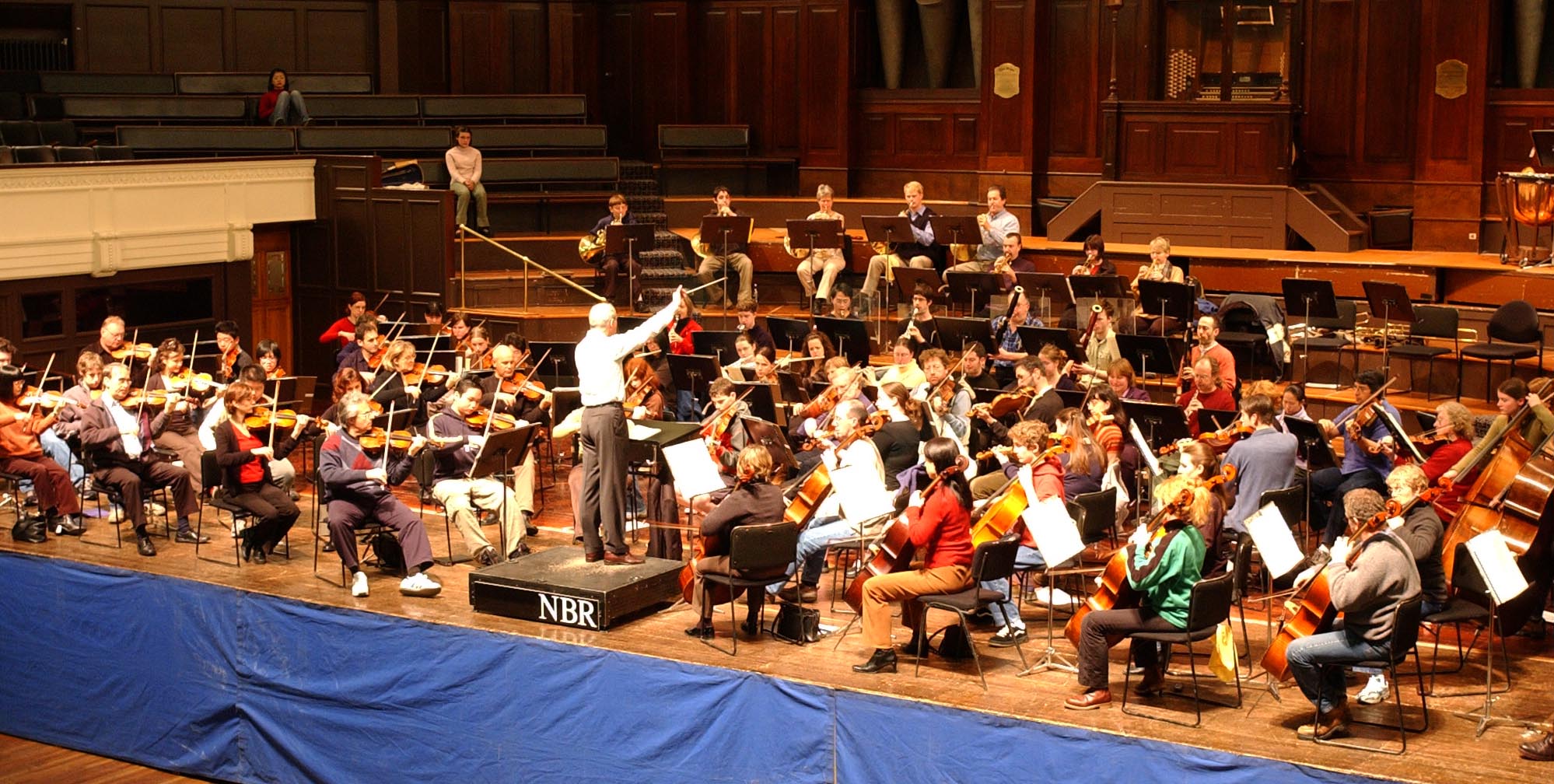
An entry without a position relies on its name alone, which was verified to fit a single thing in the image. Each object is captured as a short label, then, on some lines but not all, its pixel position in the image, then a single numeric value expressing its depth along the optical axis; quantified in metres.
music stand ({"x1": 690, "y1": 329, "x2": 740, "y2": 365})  12.39
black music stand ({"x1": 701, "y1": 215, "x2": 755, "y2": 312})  14.78
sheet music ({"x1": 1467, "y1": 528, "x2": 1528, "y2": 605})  7.13
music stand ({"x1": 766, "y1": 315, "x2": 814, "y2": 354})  12.59
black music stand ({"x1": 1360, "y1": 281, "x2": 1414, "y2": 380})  11.66
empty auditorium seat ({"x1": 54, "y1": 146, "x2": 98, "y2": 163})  15.28
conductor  9.05
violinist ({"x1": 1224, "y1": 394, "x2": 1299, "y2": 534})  9.12
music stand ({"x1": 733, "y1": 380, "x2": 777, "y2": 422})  10.49
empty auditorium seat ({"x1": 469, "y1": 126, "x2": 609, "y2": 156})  18.02
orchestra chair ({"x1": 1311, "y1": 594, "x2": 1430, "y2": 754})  6.91
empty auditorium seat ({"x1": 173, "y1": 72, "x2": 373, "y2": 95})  18.08
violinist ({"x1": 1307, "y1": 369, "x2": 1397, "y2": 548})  9.46
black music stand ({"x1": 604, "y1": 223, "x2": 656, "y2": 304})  14.70
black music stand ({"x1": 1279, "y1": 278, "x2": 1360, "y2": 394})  12.16
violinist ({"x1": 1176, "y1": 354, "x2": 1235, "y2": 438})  10.73
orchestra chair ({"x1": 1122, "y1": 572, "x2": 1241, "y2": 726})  7.09
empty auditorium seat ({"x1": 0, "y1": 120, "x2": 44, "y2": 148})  15.65
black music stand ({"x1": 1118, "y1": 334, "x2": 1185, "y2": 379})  11.25
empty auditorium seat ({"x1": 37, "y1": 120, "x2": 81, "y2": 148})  16.17
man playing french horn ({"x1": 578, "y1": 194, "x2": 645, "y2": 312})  15.27
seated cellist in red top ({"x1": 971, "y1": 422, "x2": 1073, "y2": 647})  8.07
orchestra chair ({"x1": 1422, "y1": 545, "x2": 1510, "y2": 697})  7.49
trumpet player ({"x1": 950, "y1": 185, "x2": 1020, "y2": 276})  14.58
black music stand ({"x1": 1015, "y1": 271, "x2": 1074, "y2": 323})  12.88
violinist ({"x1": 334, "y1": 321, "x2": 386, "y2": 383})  13.02
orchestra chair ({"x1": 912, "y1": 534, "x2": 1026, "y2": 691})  7.68
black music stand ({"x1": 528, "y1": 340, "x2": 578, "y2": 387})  12.47
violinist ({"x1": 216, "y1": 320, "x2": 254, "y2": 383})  12.32
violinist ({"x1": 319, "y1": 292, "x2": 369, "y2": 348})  14.69
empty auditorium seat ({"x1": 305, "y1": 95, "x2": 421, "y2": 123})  18.19
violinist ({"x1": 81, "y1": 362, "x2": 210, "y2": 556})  10.23
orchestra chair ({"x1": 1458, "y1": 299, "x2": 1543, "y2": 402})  11.77
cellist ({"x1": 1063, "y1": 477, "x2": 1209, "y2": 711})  7.21
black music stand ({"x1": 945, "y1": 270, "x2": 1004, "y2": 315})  13.02
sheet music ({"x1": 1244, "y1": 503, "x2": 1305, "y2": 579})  7.39
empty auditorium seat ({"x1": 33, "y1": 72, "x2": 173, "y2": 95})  17.33
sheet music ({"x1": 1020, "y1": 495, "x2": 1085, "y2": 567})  7.67
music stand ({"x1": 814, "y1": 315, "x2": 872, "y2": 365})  12.29
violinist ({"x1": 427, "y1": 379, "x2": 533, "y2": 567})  9.88
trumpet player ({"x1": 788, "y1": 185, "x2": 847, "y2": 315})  14.85
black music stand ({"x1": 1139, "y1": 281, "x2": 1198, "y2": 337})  12.14
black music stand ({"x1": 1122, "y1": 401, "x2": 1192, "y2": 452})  9.65
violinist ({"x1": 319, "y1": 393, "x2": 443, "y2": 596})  9.16
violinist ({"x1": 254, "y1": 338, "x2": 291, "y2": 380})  12.16
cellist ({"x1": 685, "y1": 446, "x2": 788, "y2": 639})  8.38
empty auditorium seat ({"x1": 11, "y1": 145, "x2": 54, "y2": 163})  14.90
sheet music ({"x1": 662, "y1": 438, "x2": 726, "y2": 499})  8.77
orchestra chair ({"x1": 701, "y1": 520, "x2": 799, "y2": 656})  8.00
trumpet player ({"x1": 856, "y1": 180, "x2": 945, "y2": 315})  14.36
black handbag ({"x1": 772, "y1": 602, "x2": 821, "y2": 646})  8.52
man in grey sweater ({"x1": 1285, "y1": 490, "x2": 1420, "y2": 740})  6.86
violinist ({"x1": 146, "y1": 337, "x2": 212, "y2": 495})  10.69
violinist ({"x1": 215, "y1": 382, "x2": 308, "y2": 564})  9.65
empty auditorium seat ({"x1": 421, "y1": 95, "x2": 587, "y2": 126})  18.56
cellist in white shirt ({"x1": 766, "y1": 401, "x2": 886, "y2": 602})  8.27
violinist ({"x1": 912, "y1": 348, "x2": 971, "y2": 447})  10.52
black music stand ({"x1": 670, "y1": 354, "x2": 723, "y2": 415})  11.56
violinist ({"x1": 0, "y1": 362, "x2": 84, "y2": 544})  10.39
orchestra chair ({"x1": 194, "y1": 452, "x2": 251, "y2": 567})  9.71
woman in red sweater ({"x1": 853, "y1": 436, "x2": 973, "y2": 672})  7.84
